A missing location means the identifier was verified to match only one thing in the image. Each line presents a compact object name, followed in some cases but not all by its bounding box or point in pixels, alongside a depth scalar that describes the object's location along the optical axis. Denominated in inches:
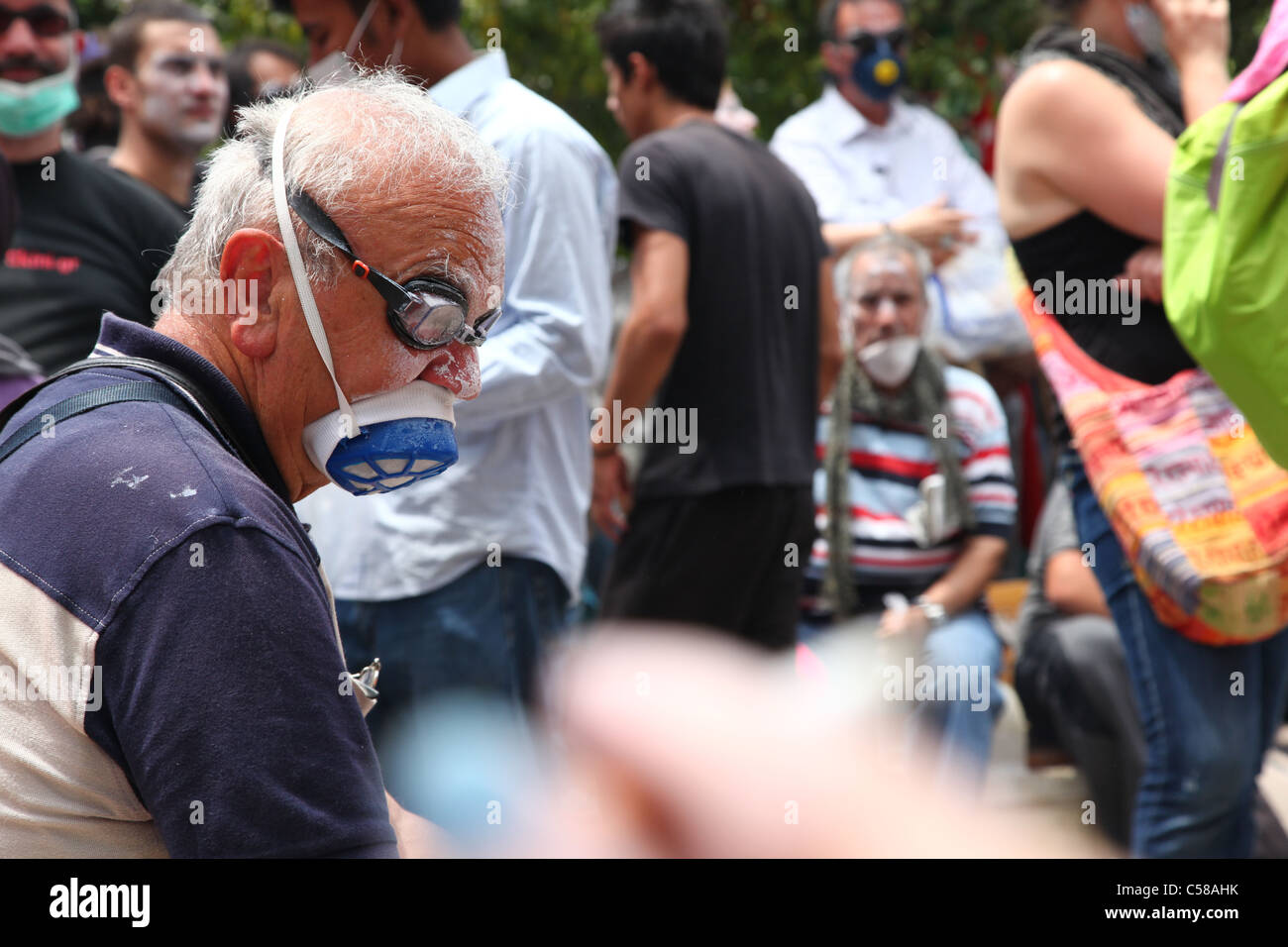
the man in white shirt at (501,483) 123.3
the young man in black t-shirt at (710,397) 151.6
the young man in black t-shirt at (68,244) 150.9
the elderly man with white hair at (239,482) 59.1
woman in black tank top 117.0
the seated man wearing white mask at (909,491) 181.8
